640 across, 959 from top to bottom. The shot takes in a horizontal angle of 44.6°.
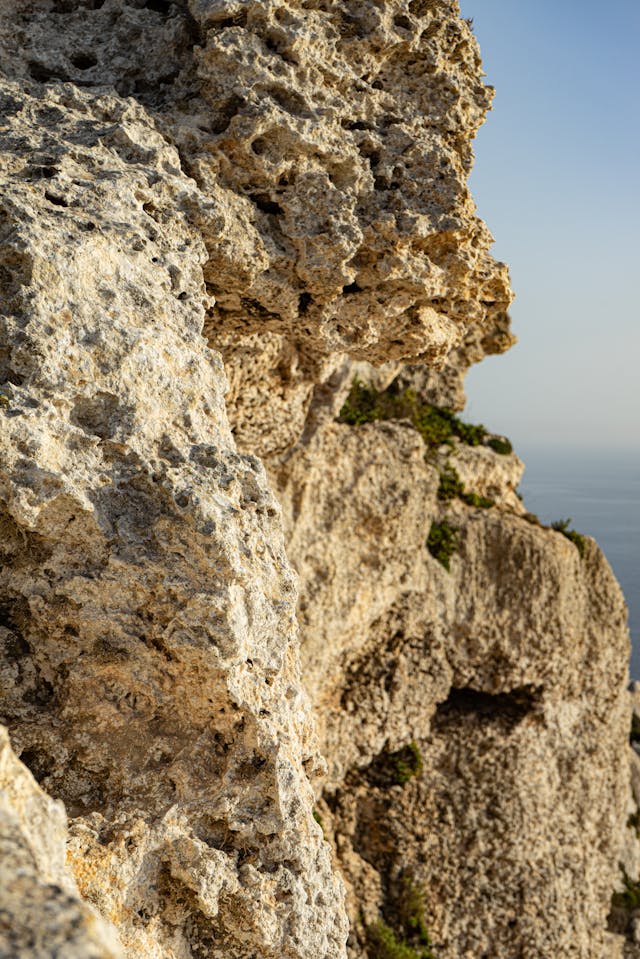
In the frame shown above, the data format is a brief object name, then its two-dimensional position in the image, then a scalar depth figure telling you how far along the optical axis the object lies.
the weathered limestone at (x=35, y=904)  1.54
